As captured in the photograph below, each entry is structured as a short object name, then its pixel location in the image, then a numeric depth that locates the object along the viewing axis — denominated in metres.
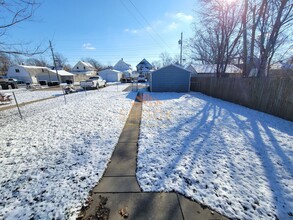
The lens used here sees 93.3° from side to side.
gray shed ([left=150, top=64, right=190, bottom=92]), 14.37
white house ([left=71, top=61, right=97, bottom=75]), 47.41
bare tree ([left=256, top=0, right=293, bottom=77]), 8.20
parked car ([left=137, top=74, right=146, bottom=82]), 29.13
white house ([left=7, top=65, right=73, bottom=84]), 33.81
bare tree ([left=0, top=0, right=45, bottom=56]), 4.17
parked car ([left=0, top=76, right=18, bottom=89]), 21.29
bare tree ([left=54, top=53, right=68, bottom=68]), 58.97
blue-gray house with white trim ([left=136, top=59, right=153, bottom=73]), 46.97
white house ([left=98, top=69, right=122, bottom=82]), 35.56
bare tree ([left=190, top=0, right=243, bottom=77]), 11.80
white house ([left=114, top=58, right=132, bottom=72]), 54.38
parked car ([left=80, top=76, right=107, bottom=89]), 17.50
